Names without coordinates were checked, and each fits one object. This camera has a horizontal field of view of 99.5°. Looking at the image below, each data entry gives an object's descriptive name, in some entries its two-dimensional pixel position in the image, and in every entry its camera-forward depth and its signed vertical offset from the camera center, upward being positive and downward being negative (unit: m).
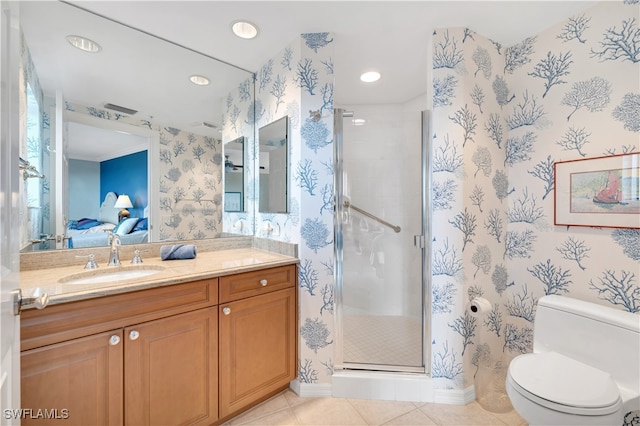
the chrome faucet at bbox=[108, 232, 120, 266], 1.49 -0.22
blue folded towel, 1.66 -0.26
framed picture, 1.37 +0.11
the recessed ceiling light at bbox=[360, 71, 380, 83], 2.15 +1.09
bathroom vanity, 1.00 -0.60
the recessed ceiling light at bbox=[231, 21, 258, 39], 1.60 +1.10
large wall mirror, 1.41 +0.50
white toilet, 1.09 -0.76
